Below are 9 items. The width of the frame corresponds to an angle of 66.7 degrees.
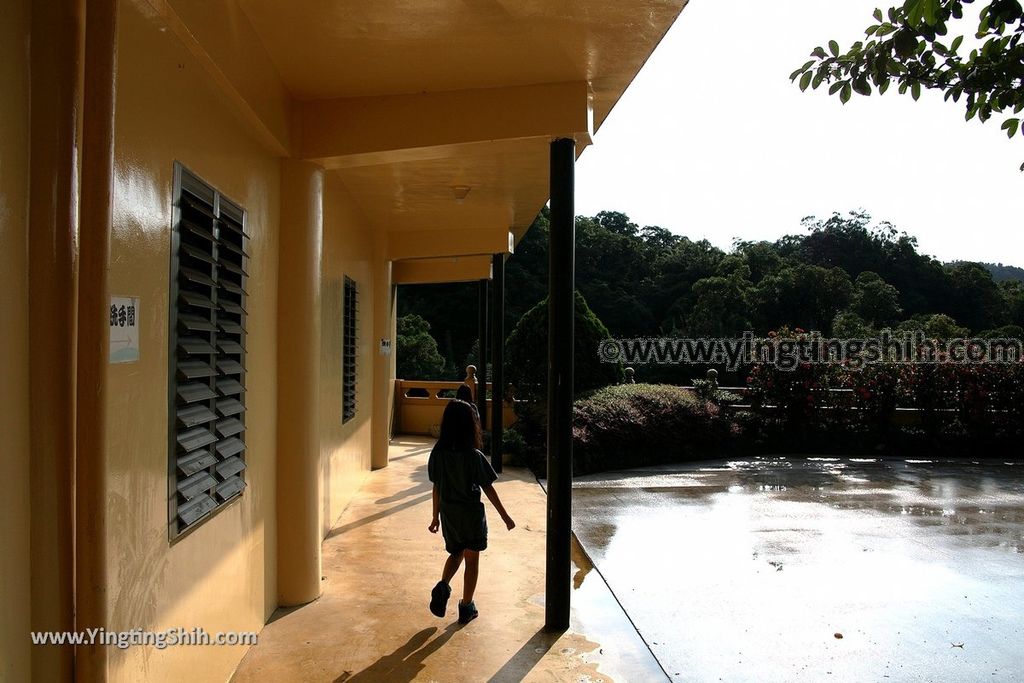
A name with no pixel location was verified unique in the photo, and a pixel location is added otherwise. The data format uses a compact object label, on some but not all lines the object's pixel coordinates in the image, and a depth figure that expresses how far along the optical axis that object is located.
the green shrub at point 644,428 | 11.37
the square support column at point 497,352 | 9.87
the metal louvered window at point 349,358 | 7.76
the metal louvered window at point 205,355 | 3.07
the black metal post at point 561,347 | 4.67
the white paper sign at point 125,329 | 2.45
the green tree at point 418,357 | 20.50
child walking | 4.50
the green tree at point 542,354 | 12.53
